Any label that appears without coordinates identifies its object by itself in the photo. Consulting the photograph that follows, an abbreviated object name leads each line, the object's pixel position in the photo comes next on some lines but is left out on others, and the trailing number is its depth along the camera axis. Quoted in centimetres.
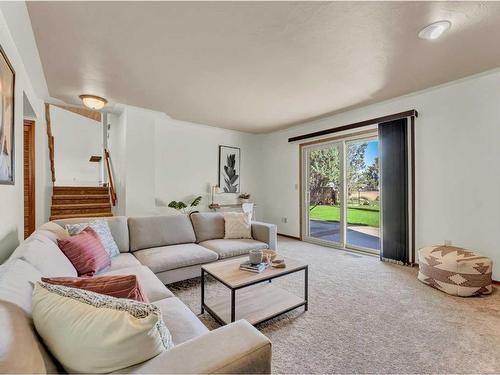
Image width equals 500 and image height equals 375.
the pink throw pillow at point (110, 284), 100
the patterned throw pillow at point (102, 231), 230
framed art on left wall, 176
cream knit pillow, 335
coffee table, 186
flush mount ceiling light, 338
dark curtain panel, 337
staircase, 448
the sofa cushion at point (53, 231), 198
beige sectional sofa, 75
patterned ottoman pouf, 238
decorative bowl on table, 226
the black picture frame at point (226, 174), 524
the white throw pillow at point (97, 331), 74
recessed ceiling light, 186
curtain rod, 332
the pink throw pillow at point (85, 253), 187
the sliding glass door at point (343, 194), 398
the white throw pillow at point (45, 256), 138
